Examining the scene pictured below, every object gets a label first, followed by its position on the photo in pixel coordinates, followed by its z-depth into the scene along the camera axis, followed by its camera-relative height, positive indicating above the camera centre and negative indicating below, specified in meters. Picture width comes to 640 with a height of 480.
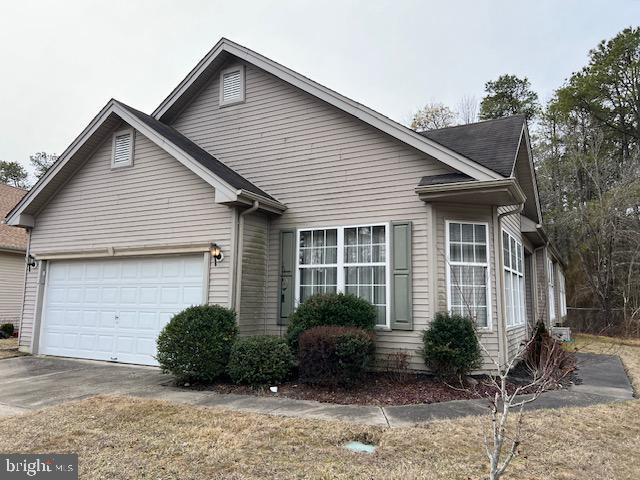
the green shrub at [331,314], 7.43 -0.16
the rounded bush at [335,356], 6.52 -0.76
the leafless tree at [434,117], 28.95 +12.48
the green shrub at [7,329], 14.85 -0.95
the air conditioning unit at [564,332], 15.07 -0.84
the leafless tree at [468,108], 29.66 +13.40
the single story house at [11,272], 16.20 +1.08
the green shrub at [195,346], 7.03 -0.70
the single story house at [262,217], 7.82 +1.76
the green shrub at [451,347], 7.06 -0.66
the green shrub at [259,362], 7.00 -0.93
